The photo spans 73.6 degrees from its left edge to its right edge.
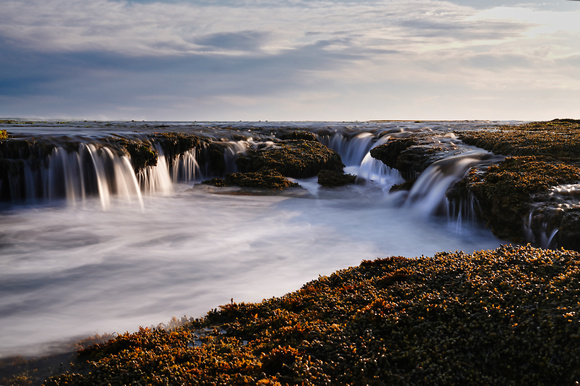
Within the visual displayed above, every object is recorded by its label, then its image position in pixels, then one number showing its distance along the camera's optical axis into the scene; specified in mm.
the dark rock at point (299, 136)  24453
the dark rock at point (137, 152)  15571
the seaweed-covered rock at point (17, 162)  12469
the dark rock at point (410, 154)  14031
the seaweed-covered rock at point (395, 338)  3545
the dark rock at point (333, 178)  17812
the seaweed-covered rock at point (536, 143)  11136
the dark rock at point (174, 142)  17984
